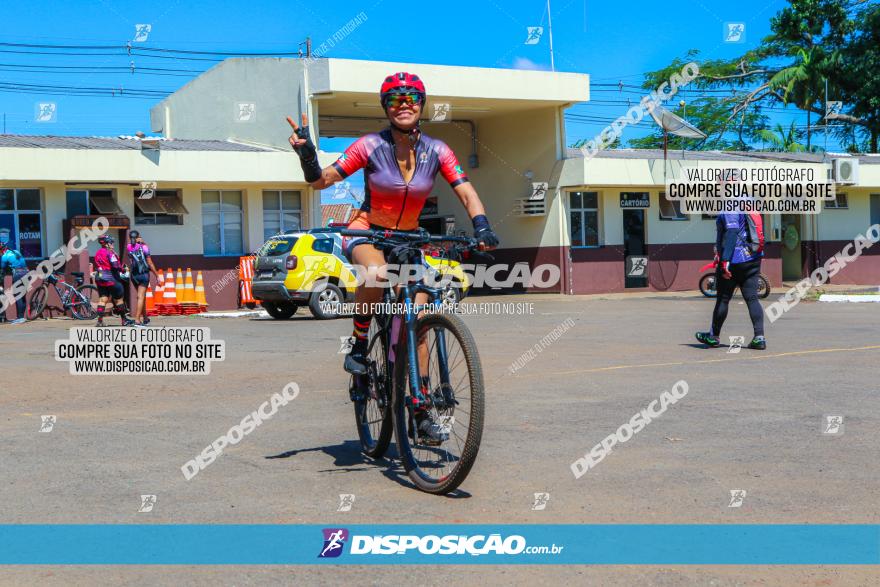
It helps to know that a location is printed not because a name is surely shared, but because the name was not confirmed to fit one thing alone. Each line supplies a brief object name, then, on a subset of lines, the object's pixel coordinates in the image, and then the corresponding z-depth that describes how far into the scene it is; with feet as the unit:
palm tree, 158.71
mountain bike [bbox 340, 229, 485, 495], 16.34
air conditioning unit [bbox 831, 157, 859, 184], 112.06
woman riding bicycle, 19.12
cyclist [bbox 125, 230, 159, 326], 61.46
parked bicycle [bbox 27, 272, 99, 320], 76.13
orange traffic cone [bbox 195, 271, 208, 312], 86.89
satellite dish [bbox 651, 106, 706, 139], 101.19
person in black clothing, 40.93
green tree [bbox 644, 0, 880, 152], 157.99
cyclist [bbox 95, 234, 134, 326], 59.72
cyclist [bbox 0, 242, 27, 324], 75.97
